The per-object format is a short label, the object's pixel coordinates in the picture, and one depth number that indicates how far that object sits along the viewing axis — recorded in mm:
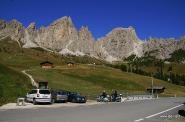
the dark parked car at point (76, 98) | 25404
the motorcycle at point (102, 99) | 28414
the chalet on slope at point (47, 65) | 76142
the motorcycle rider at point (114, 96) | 30702
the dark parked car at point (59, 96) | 23018
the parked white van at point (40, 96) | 20632
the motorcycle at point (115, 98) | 30655
